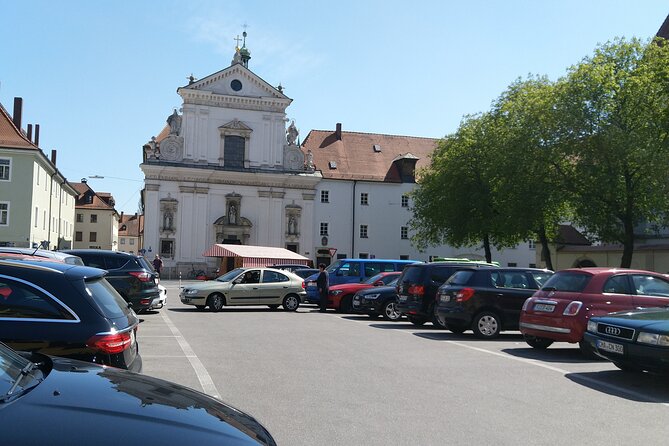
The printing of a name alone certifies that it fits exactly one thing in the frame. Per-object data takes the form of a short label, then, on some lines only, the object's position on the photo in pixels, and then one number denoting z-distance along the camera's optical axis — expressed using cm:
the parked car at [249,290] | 2416
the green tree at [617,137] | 3575
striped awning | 4906
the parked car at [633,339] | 943
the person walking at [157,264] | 4782
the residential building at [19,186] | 5022
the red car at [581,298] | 1252
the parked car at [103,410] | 303
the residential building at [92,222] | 9950
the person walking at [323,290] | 2519
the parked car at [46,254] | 1147
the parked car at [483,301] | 1582
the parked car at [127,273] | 1920
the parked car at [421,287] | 1864
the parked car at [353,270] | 2777
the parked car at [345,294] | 2503
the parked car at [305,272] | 3297
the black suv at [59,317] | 607
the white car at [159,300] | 2111
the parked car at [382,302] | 2170
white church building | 6347
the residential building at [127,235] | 14025
